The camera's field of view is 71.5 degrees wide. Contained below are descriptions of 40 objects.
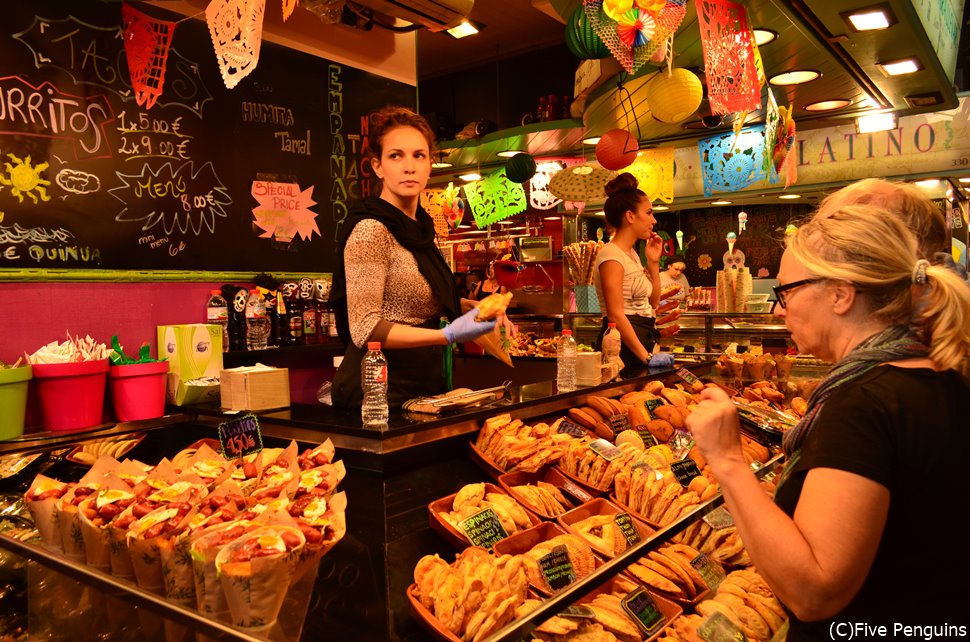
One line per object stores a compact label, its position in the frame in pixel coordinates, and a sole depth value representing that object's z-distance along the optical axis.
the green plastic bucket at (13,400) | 2.86
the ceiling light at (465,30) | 7.07
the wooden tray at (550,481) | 2.12
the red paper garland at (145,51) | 3.60
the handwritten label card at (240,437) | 1.96
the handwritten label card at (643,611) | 1.57
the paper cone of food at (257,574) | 1.14
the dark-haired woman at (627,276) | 4.25
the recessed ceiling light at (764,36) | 5.47
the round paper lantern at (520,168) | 8.05
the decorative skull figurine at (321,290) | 4.60
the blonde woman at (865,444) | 1.17
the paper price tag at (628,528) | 1.82
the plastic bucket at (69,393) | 3.04
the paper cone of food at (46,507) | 1.46
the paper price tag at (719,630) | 1.57
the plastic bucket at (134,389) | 3.28
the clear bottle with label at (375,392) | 2.21
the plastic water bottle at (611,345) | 3.72
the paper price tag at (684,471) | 2.20
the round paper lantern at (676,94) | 4.94
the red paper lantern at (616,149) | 5.70
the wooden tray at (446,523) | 1.77
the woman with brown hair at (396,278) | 2.51
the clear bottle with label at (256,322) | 4.13
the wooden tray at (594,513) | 1.87
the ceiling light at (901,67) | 6.20
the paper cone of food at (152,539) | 1.29
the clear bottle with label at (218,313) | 4.02
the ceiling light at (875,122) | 8.22
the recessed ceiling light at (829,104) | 7.71
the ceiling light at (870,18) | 5.04
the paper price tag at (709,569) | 1.80
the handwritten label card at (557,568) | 1.54
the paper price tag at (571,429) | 2.55
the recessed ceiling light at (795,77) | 6.61
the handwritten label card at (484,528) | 1.75
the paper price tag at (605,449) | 2.25
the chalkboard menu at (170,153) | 3.34
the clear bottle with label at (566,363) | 3.10
